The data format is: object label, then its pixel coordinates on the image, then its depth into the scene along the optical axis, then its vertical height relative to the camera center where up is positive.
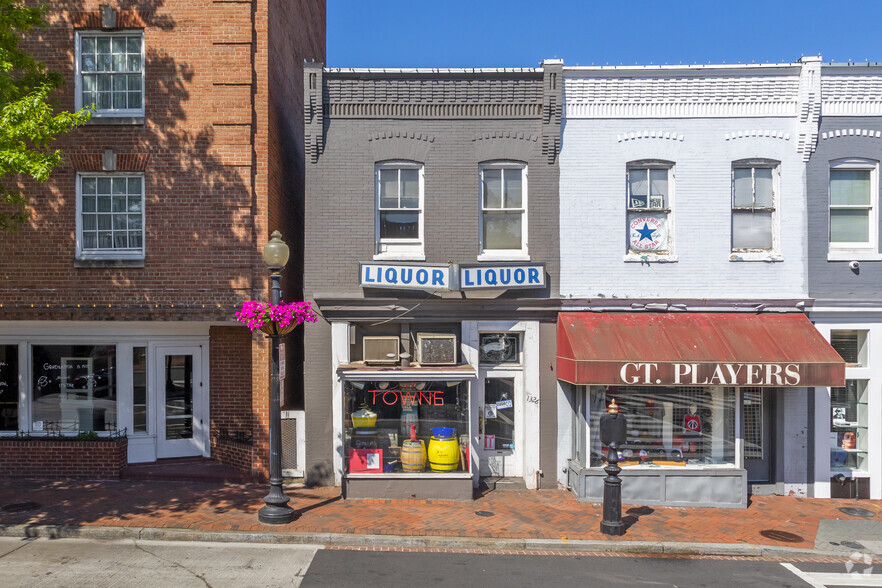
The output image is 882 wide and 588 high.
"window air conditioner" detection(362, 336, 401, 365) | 10.41 -1.08
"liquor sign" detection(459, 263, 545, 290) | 10.26 +0.18
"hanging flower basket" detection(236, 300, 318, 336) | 8.67 -0.44
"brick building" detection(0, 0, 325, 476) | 10.73 +1.98
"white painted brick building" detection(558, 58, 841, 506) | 10.42 +1.19
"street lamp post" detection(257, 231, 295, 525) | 8.61 -2.20
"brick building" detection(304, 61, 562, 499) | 10.41 +0.61
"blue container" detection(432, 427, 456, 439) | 10.35 -2.59
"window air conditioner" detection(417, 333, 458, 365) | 10.34 -1.11
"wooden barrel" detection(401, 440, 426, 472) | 10.12 -2.96
